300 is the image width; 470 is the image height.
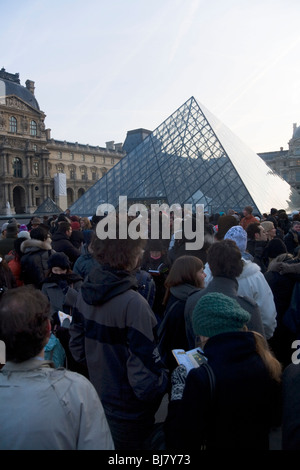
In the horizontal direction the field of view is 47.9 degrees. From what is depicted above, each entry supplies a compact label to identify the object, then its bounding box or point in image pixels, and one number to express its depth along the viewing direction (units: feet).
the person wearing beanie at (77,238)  20.38
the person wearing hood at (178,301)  7.56
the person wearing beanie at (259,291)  8.14
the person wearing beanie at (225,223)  14.14
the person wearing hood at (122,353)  5.57
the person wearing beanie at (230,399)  4.15
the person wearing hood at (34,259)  12.69
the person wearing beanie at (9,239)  15.99
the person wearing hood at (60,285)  9.11
